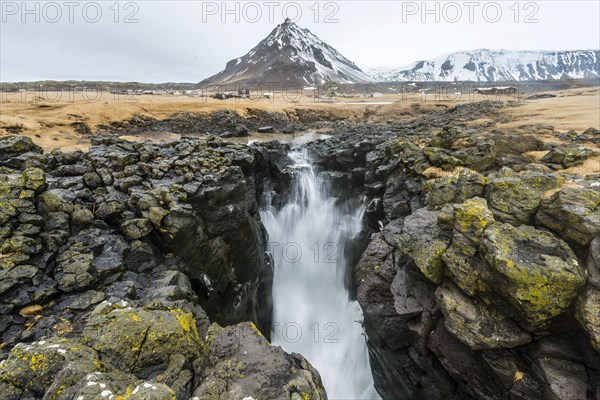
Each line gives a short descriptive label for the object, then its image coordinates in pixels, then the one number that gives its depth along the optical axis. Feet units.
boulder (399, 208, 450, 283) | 32.40
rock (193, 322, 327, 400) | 18.04
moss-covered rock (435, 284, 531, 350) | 27.17
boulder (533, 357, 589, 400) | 23.91
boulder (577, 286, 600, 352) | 22.84
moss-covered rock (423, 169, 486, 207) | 37.96
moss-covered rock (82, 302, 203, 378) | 18.63
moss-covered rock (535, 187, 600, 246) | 26.08
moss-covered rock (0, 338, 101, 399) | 16.22
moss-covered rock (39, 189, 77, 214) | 33.20
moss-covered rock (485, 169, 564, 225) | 31.24
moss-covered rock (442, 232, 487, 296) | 28.89
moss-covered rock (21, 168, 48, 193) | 32.78
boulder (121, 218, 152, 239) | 36.06
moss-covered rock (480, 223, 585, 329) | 24.91
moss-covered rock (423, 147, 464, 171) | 51.57
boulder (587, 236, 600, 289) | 24.16
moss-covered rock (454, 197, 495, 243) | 29.78
